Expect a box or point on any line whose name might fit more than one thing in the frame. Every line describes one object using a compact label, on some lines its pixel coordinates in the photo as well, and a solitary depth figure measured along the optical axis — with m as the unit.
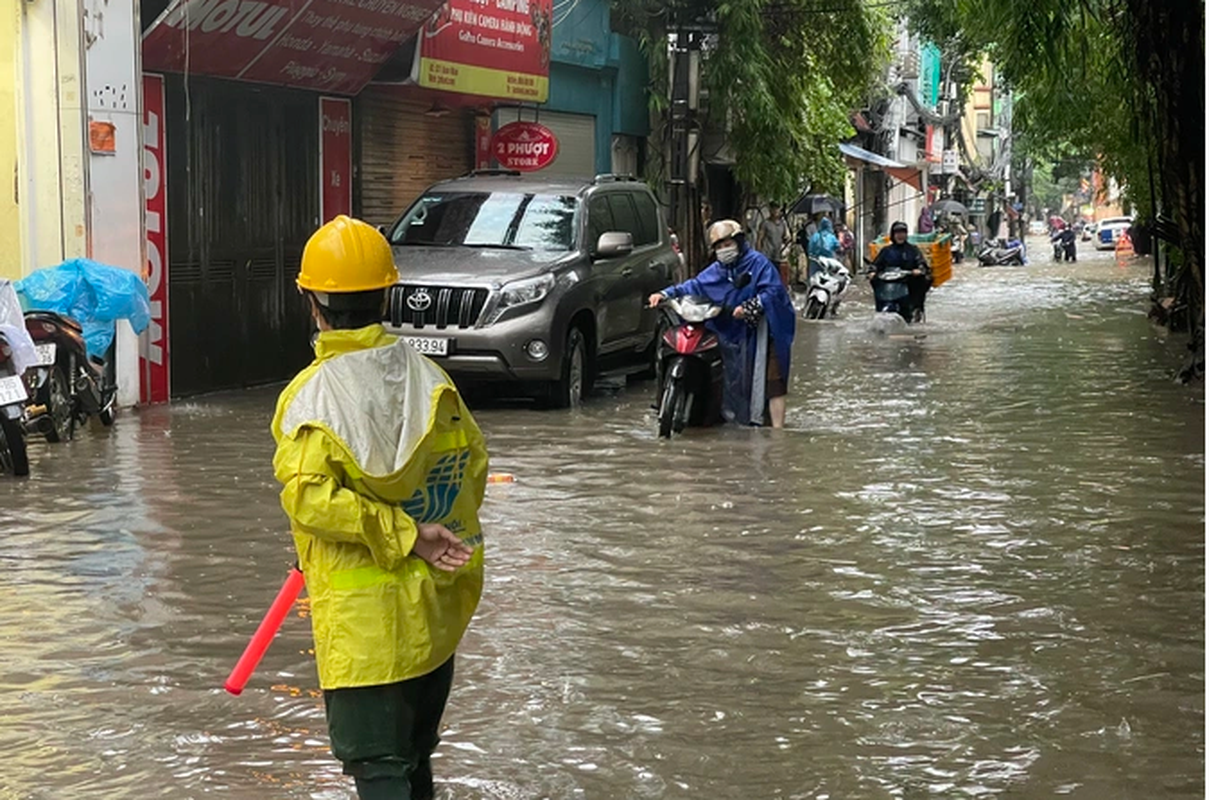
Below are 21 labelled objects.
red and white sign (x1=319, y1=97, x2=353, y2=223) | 19.36
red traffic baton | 4.37
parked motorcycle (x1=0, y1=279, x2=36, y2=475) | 11.12
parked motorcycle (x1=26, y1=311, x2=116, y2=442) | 12.48
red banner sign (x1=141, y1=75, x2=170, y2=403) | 15.66
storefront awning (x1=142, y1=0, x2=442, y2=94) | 15.72
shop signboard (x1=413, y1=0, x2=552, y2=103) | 20.38
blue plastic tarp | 13.24
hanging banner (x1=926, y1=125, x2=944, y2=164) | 69.61
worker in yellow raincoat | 4.14
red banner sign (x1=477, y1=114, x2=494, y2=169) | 23.64
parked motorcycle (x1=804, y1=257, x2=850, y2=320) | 28.64
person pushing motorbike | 13.71
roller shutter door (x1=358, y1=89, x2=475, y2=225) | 20.58
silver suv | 15.32
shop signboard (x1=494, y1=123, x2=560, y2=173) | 22.92
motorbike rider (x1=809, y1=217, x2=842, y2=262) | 31.53
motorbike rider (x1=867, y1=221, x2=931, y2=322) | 26.47
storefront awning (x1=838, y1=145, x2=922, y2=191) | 44.88
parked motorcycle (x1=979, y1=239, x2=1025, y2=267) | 58.94
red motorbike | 13.81
